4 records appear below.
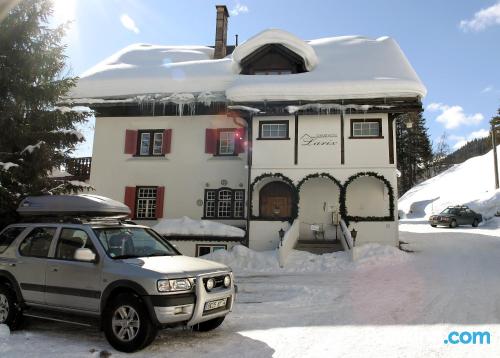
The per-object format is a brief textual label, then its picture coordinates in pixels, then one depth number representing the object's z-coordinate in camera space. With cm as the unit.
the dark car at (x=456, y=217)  2823
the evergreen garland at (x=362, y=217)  1680
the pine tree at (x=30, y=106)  1052
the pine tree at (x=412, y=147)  5019
